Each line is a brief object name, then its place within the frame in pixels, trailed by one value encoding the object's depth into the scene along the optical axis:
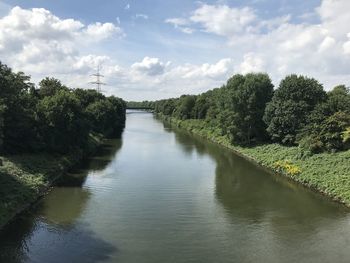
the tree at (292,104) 57.50
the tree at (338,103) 50.69
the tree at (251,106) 70.50
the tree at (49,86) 74.86
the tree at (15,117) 45.22
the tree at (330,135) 47.44
